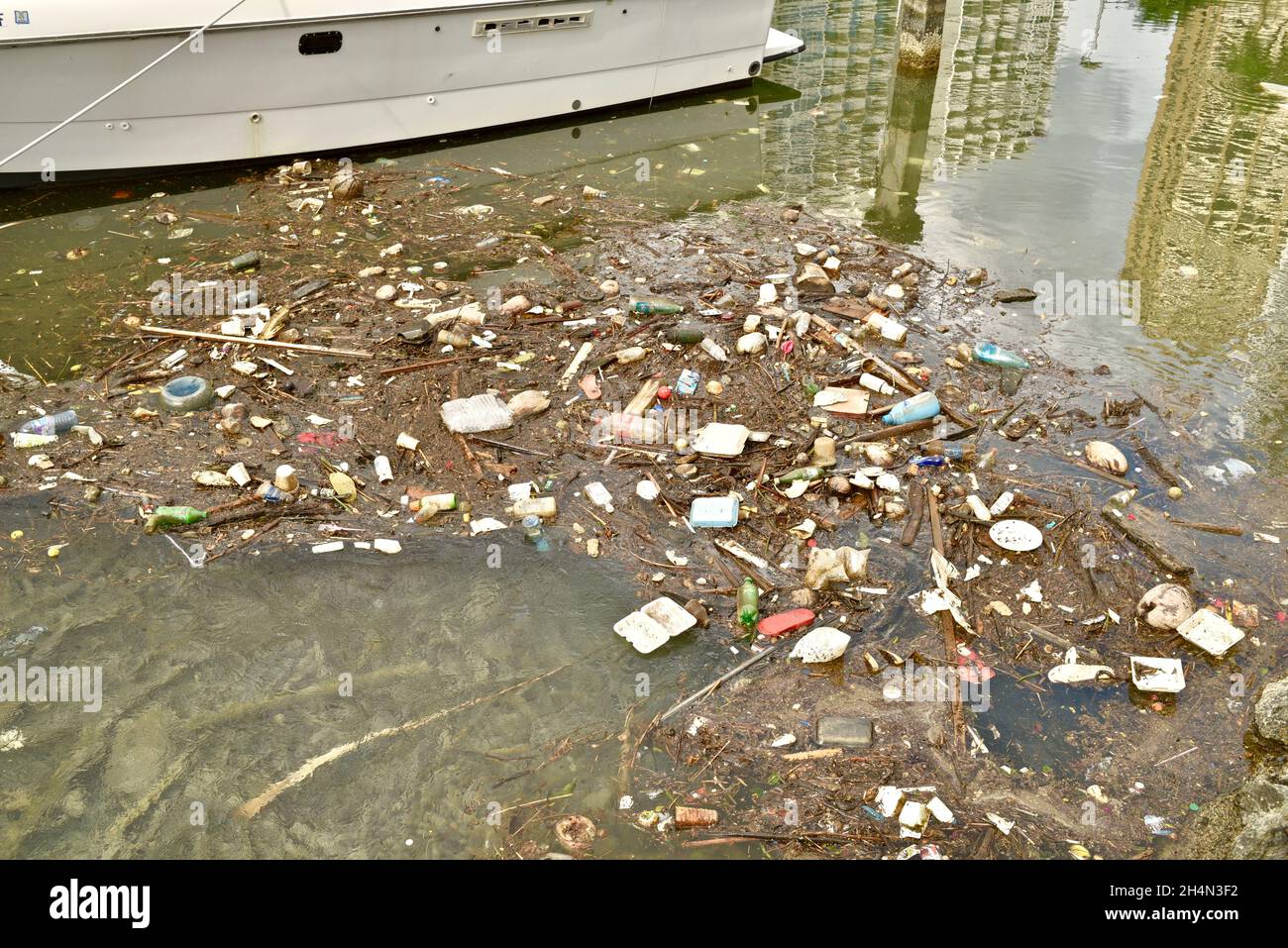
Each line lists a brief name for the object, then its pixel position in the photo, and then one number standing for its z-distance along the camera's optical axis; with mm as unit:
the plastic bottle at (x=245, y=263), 6719
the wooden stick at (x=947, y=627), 3746
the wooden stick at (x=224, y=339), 5797
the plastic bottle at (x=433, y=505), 4645
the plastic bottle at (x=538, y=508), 4656
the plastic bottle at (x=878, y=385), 5471
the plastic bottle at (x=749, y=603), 4070
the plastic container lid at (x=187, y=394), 5301
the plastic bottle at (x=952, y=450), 5012
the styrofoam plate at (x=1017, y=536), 4457
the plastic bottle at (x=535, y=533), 4551
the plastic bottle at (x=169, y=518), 4535
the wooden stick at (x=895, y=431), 5152
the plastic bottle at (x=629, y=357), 5703
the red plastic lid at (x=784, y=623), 4055
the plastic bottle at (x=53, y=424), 5113
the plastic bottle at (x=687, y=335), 5832
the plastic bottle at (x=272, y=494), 4715
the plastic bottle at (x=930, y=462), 4953
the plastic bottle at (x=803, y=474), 4844
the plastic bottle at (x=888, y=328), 5961
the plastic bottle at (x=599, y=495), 4734
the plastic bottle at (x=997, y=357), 5773
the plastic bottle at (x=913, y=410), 5227
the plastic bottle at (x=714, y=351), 5688
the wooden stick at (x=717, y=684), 3754
